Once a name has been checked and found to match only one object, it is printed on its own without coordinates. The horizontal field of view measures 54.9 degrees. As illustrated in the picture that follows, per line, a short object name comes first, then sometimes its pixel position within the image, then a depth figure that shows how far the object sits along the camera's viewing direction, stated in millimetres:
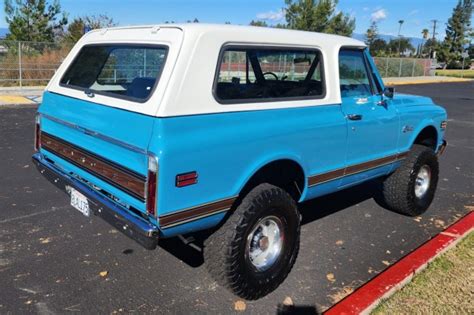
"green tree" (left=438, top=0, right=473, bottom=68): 71875
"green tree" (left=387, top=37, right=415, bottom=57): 74088
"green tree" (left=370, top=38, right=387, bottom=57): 62662
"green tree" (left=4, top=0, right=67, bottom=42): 25031
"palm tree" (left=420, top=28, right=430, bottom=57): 98900
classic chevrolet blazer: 2834
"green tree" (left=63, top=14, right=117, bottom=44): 24602
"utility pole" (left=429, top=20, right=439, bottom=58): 84688
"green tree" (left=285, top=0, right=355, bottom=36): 36188
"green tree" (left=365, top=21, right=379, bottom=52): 65831
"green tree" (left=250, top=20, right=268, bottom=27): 39288
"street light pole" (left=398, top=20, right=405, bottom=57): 74050
